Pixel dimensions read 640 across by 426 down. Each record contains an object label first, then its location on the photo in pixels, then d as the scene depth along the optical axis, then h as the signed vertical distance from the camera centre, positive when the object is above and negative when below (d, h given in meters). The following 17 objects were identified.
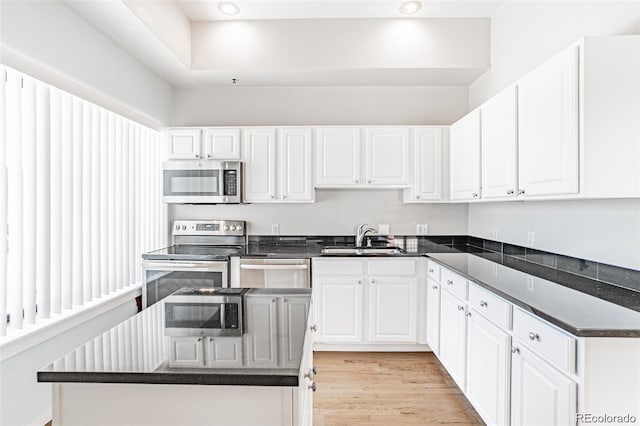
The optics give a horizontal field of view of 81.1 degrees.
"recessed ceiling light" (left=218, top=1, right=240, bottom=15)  3.08 +1.69
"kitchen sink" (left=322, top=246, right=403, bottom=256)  3.45 -0.38
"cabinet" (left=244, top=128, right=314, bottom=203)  3.54 +0.42
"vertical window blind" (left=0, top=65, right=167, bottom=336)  1.98 +0.04
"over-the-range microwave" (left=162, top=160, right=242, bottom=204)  3.50 +0.26
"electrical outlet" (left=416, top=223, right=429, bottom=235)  3.88 -0.19
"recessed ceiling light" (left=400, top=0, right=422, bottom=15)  3.05 +1.69
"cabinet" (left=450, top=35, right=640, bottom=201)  1.62 +0.41
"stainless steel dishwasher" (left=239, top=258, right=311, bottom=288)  3.21 -0.54
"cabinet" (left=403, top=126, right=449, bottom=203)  3.52 +0.47
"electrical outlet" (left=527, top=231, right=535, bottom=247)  2.61 -0.19
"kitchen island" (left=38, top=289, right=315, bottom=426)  0.94 -0.46
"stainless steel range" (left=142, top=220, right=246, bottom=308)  3.22 -0.55
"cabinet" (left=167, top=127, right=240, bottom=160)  3.58 +0.63
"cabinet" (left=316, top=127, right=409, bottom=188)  3.52 +0.52
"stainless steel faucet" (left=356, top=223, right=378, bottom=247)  3.74 -0.22
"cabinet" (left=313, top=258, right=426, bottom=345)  3.22 -0.77
